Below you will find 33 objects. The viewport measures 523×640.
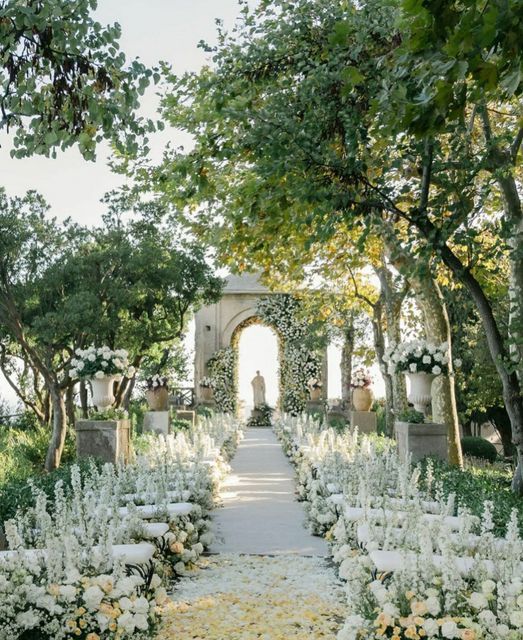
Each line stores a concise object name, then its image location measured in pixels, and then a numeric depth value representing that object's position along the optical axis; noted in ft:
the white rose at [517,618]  10.60
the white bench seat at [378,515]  17.60
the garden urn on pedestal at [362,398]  61.46
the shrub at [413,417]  33.53
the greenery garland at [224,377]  93.20
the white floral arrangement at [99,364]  35.58
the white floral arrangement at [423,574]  11.32
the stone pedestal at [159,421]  53.47
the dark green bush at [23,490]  19.49
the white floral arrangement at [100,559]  12.46
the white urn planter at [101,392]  36.06
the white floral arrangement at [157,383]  54.44
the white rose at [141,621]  12.46
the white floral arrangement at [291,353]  92.12
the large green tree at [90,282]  48.29
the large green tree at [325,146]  22.93
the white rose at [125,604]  12.69
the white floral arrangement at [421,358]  33.50
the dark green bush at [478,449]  59.67
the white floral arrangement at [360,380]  61.57
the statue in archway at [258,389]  99.40
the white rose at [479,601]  11.28
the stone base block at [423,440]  32.73
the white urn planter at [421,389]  34.90
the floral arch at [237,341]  92.43
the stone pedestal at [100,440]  33.40
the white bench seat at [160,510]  20.40
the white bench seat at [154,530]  18.17
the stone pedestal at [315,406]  88.22
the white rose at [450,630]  11.00
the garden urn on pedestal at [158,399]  53.98
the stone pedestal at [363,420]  61.61
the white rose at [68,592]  12.48
